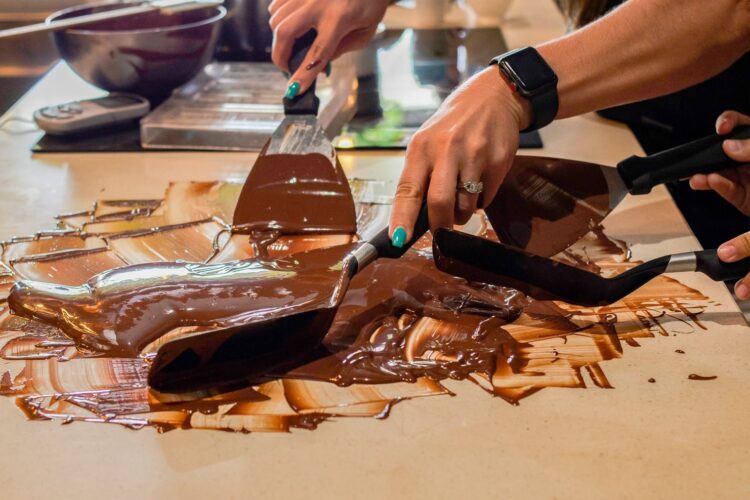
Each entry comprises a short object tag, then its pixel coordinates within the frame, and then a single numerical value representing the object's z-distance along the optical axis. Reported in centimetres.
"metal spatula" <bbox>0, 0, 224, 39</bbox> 192
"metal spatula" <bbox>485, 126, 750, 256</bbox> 133
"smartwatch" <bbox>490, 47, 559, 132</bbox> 125
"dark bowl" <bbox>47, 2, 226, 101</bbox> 198
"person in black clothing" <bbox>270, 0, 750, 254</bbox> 119
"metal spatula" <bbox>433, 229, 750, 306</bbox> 115
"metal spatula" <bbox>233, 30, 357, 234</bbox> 150
